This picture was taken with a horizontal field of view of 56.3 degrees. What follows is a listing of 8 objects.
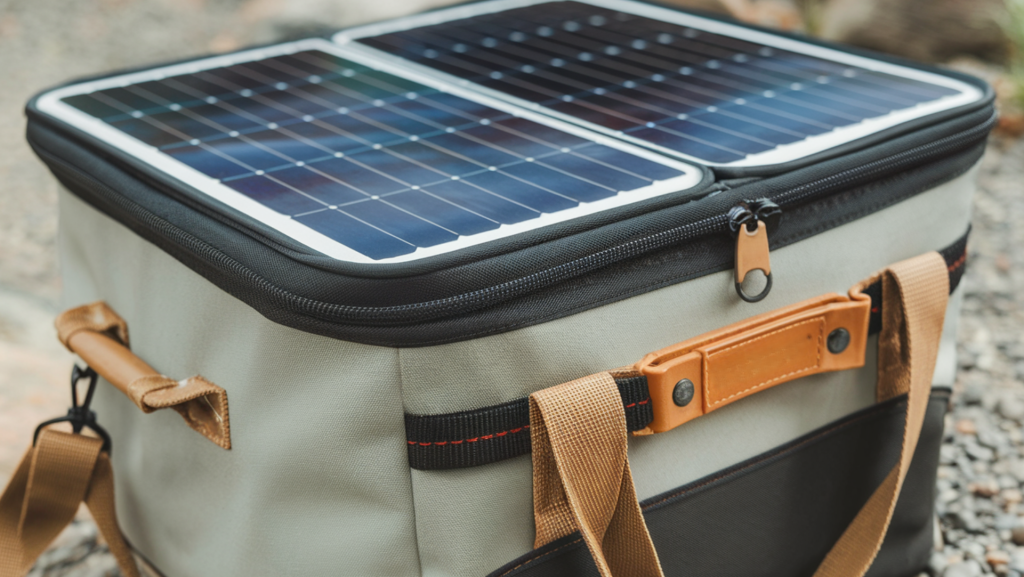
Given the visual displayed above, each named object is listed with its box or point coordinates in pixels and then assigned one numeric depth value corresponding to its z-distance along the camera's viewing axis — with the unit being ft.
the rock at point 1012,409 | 6.56
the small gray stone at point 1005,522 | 5.55
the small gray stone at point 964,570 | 5.15
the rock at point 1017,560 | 5.24
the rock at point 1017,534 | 5.44
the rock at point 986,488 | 5.85
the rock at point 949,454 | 6.15
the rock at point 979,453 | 6.15
